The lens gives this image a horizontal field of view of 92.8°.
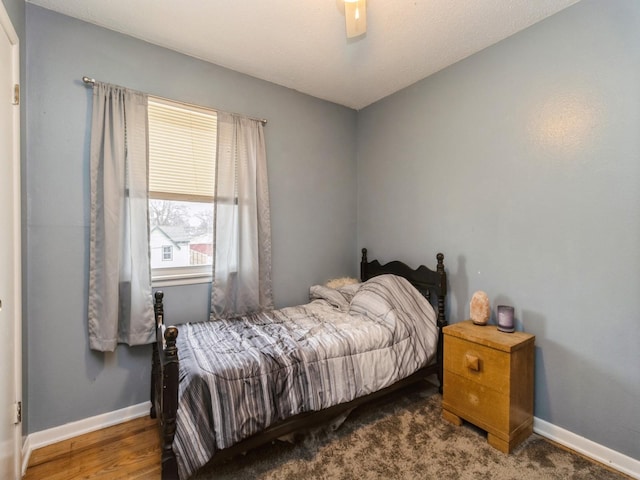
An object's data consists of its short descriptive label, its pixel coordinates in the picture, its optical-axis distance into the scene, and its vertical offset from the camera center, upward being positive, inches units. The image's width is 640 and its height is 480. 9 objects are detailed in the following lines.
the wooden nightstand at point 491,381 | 70.5 -35.8
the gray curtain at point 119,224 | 79.4 +3.4
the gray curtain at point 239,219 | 98.4 +5.6
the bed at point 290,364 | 56.2 -29.0
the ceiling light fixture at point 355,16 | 58.1 +43.2
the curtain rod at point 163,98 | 78.2 +40.5
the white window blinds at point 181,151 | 90.9 +26.6
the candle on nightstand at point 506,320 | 78.8 -21.6
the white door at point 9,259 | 55.1 -4.4
